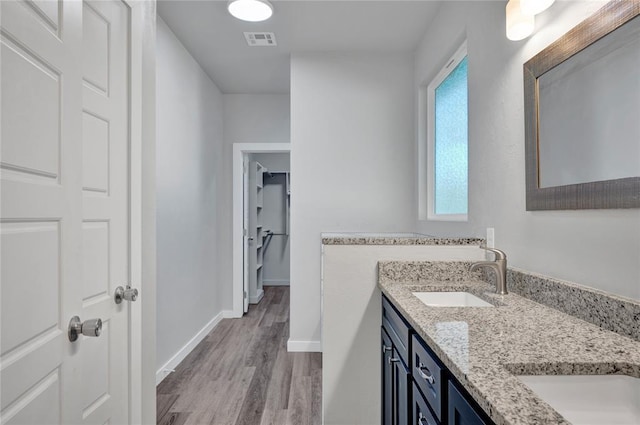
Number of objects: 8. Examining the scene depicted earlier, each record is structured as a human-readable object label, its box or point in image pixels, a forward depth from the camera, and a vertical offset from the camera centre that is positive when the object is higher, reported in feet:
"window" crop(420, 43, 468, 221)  8.02 +1.80
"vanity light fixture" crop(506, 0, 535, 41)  4.87 +2.57
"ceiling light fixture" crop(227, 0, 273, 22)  7.90 +4.54
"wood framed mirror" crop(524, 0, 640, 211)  3.39 +1.08
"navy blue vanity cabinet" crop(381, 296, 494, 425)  2.80 -1.65
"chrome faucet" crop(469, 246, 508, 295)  5.18 -0.75
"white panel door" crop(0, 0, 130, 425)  2.99 +0.08
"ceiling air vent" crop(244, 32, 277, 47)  9.61 +4.73
